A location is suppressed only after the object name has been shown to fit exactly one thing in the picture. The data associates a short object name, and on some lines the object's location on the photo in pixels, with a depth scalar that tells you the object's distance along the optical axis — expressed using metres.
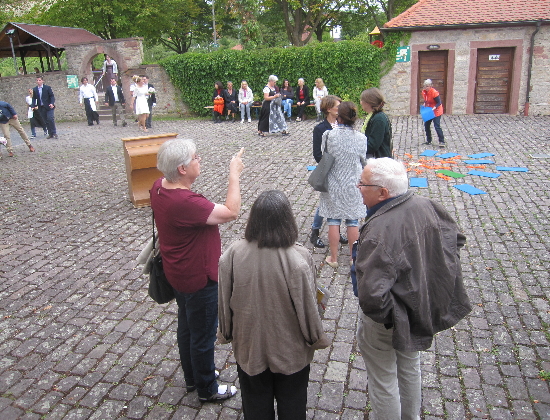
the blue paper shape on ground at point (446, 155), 10.59
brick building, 17.36
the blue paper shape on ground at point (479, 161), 9.94
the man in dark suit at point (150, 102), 17.61
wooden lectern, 7.70
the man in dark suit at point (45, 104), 15.78
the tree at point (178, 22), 28.75
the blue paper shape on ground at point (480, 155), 10.49
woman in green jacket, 5.26
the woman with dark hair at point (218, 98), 18.52
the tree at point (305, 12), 29.79
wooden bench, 18.42
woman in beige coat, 2.33
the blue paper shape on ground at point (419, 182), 8.41
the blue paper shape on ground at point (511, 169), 9.22
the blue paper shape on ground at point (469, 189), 7.87
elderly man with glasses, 2.42
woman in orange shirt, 11.55
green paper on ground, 8.90
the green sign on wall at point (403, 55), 18.34
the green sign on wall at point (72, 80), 21.64
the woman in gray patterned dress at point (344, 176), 4.82
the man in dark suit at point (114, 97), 18.39
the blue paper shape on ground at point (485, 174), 8.84
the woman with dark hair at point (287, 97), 17.92
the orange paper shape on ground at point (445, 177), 8.76
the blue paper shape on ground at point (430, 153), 10.96
